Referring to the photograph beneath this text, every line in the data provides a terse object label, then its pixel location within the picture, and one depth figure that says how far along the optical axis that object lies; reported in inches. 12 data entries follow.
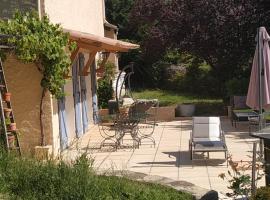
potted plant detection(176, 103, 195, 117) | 848.3
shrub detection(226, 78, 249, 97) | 819.4
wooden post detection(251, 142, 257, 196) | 267.3
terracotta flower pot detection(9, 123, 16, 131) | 431.0
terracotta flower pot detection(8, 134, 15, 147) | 425.4
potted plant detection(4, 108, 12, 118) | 435.8
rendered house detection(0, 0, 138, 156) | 489.7
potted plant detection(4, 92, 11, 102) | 438.3
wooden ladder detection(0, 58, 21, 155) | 407.0
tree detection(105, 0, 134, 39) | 1502.6
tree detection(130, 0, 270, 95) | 802.8
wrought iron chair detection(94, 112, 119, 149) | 571.9
